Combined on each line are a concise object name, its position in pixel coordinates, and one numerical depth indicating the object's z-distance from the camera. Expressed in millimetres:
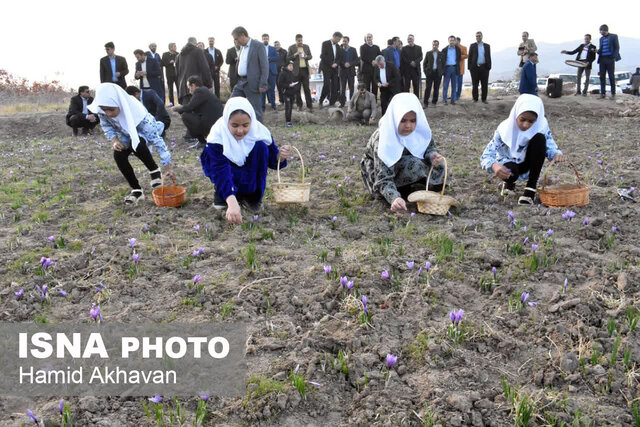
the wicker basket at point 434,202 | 4672
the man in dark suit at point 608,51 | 13844
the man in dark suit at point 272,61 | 13438
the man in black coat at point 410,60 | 13789
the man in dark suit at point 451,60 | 13646
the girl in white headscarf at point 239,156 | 4641
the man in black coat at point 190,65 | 10461
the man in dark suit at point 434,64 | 13852
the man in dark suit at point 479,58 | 13695
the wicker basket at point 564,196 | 4707
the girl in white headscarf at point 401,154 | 4840
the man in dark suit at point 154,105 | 9820
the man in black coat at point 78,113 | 12498
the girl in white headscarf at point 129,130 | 5078
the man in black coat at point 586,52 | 14844
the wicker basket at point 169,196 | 5160
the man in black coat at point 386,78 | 12570
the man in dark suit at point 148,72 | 12500
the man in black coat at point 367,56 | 13438
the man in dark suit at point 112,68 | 12094
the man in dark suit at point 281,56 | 14114
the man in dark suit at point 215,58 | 13781
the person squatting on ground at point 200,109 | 8945
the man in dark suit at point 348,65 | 13883
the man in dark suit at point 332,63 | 13844
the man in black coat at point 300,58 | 13531
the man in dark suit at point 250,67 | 8734
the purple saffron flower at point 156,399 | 2174
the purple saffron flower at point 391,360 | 2400
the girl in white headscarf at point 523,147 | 4910
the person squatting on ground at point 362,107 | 12633
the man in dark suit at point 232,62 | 12133
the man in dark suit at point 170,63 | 14070
